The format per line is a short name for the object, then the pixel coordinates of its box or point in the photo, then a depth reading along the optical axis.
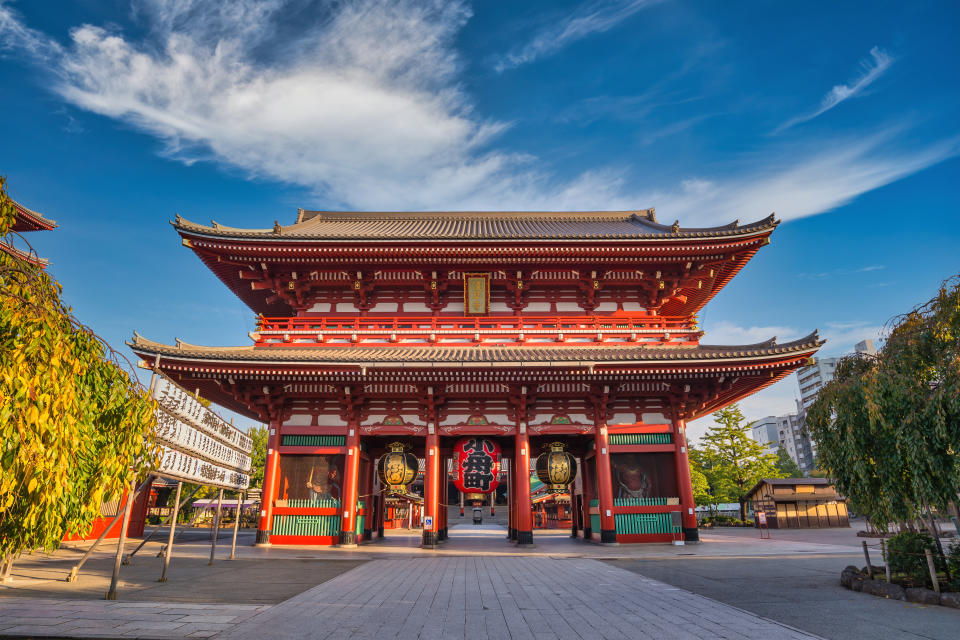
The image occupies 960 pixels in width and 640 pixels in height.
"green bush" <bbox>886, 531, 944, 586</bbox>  7.75
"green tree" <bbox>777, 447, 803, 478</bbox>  61.53
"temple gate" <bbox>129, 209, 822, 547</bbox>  15.53
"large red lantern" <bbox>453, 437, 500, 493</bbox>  16.36
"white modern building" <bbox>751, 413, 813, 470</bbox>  98.06
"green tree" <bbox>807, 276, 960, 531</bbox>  6.88
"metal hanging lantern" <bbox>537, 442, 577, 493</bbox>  16.62
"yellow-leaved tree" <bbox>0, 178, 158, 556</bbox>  4.08
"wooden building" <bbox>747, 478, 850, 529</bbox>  28.30
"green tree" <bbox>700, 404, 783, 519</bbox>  35.34
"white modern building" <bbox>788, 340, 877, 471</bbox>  92.80
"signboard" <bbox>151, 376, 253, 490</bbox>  8.26
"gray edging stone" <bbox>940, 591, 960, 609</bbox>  6.89
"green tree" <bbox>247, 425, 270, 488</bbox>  41.67
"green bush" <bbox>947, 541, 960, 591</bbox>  7.50
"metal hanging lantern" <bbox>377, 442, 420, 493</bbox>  16.62
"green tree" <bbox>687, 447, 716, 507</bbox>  35.06
